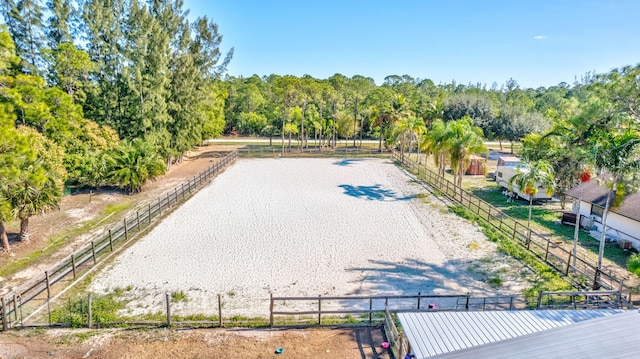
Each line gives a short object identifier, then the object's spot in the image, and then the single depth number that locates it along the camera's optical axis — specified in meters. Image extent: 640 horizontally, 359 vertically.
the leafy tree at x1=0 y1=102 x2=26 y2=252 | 13.09
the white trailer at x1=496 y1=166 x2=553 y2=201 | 23.12
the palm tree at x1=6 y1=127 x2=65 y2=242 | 14.75
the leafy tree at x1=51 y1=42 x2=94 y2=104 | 23.59
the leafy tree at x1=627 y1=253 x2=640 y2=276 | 9.68
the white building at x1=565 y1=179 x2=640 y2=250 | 16.28
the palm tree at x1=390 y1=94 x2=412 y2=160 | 38.33
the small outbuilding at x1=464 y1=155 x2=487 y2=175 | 32.07
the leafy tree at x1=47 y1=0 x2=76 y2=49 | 24.12
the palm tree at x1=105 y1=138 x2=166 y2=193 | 23.86
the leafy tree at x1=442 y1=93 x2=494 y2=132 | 47.34
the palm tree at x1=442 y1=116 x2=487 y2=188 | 22.95
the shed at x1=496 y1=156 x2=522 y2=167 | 28.11
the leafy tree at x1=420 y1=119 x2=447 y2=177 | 24.14
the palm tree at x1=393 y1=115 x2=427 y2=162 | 33.75
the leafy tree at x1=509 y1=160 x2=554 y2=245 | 16.41
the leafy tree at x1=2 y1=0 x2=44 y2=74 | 21.80
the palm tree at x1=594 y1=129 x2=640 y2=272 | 11.60
